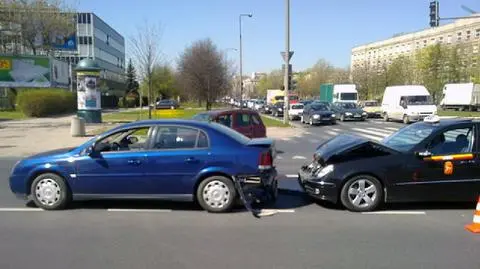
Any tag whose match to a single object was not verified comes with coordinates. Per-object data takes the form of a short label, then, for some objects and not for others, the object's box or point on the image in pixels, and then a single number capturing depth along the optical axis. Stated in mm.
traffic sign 26556
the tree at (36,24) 37406
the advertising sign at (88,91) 27078
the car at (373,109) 38906
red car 12820
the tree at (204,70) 57969
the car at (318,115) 29547
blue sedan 6711
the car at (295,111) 37062
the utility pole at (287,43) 26797
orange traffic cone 5820
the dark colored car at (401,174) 6770
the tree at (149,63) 30102
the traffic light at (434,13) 23812
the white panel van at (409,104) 29266
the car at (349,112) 33812
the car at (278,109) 43128
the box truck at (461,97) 51156
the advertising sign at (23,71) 36978
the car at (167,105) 52988
